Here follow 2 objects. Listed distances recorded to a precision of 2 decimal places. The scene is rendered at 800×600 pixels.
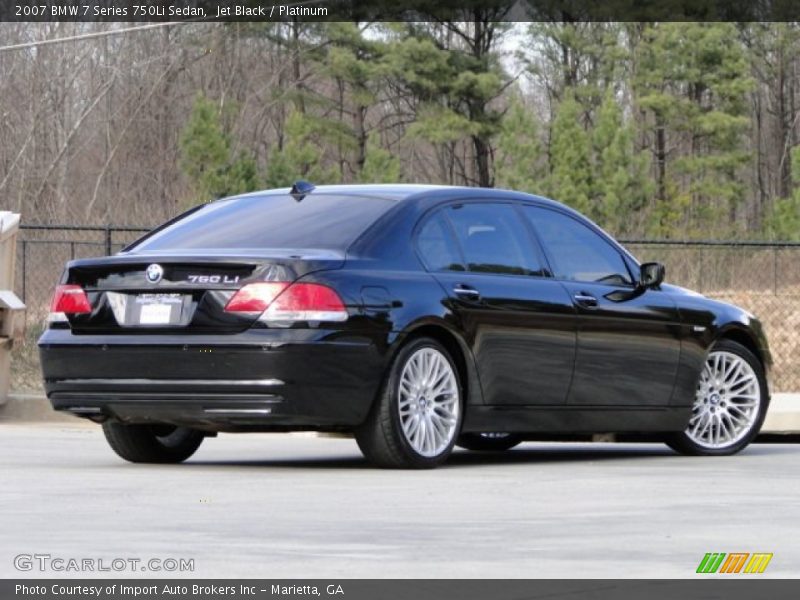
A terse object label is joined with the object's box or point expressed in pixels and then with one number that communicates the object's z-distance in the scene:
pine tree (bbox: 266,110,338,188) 49.03
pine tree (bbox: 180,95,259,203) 47.31
